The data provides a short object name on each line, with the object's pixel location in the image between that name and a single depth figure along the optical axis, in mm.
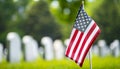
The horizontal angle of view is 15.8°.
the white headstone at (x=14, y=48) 13023
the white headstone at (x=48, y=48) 15148
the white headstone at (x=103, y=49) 16816
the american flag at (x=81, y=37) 6852
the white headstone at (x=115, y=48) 16755
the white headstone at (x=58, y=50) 15838
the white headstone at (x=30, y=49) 13792
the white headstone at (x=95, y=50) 17291
